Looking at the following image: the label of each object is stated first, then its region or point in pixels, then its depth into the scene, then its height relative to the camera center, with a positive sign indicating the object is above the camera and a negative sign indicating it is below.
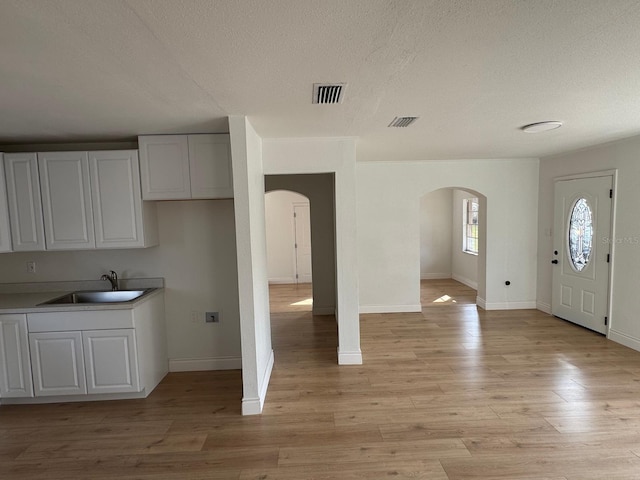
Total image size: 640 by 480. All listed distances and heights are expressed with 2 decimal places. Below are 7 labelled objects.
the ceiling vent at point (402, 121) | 2.83 +0.81
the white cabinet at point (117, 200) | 3.15 +0.24
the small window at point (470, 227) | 7.61 -0.29
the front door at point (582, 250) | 4.28 -0.53
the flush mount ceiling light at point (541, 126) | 3.02 +0.78
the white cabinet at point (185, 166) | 3.13 +0.52
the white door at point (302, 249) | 8.90 -0.77
